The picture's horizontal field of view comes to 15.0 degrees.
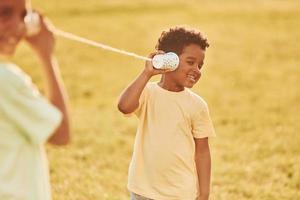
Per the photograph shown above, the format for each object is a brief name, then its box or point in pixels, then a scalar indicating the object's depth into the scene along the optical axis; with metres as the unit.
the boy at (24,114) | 4.16
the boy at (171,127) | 6.09
